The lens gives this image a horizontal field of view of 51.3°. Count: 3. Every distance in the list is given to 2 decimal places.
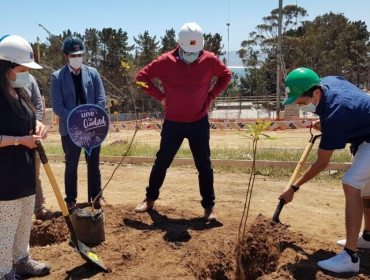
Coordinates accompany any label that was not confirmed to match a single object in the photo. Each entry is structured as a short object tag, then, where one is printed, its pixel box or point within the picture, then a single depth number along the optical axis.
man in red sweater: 4.29
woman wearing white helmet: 2.86
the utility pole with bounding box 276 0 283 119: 27.25
